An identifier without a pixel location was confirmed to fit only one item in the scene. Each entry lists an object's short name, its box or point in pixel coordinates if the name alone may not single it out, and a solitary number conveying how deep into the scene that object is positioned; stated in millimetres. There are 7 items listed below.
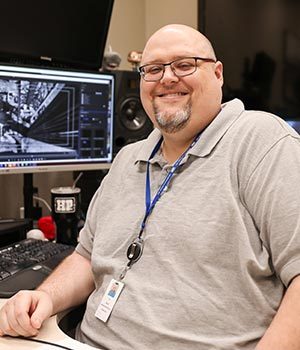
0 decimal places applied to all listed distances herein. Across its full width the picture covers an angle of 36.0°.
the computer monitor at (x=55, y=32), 1808
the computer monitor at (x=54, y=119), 1689
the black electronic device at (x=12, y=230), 1524
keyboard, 1199
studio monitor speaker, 2082
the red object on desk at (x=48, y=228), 1778
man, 949
